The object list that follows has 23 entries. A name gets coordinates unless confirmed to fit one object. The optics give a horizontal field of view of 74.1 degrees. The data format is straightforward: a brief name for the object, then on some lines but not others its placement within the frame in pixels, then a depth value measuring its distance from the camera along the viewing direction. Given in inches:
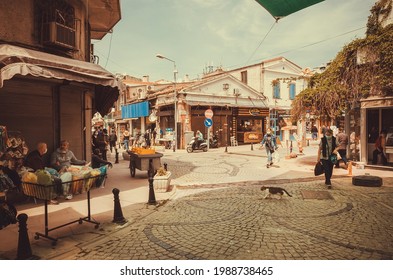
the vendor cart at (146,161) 345.1
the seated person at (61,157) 273.6
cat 252.7
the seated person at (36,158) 243.4
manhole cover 264.4
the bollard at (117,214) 199.6
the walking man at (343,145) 437.3
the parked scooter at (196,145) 773.3
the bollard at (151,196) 249.3
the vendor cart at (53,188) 158.2
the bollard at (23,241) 139.0
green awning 221.9
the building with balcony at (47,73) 219.0
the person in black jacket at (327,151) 299.3
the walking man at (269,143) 458.9
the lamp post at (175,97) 849.4
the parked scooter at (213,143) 895.5
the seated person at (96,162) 382.3
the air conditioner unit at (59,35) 268.5
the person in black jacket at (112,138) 802.2
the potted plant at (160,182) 295.6
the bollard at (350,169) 376.6
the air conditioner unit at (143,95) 1112.8
